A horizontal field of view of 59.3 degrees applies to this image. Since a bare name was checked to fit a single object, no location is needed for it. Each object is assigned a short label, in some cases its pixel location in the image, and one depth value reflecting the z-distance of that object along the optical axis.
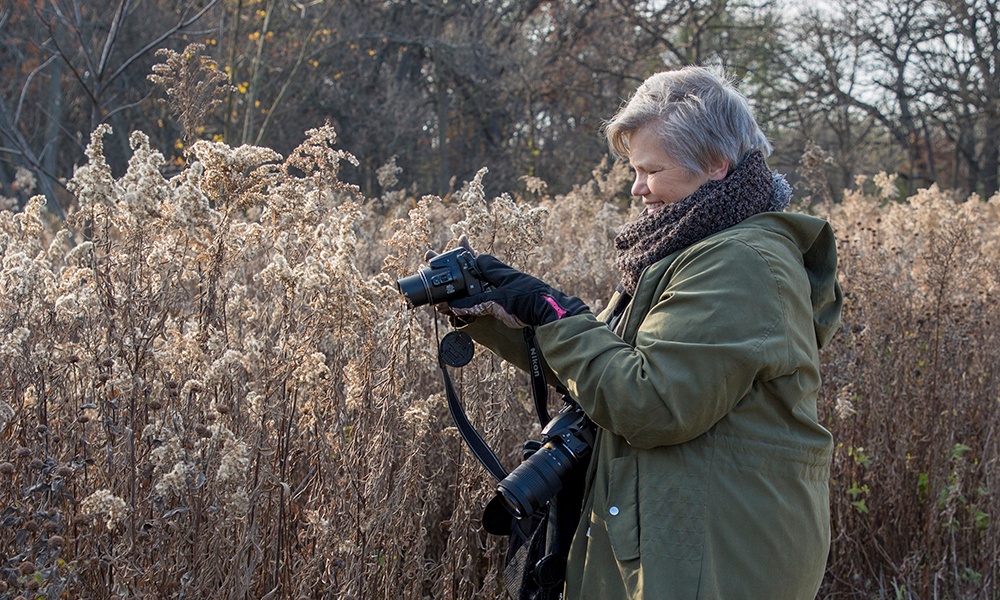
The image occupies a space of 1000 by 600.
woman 1.74
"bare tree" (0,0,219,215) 12.17
